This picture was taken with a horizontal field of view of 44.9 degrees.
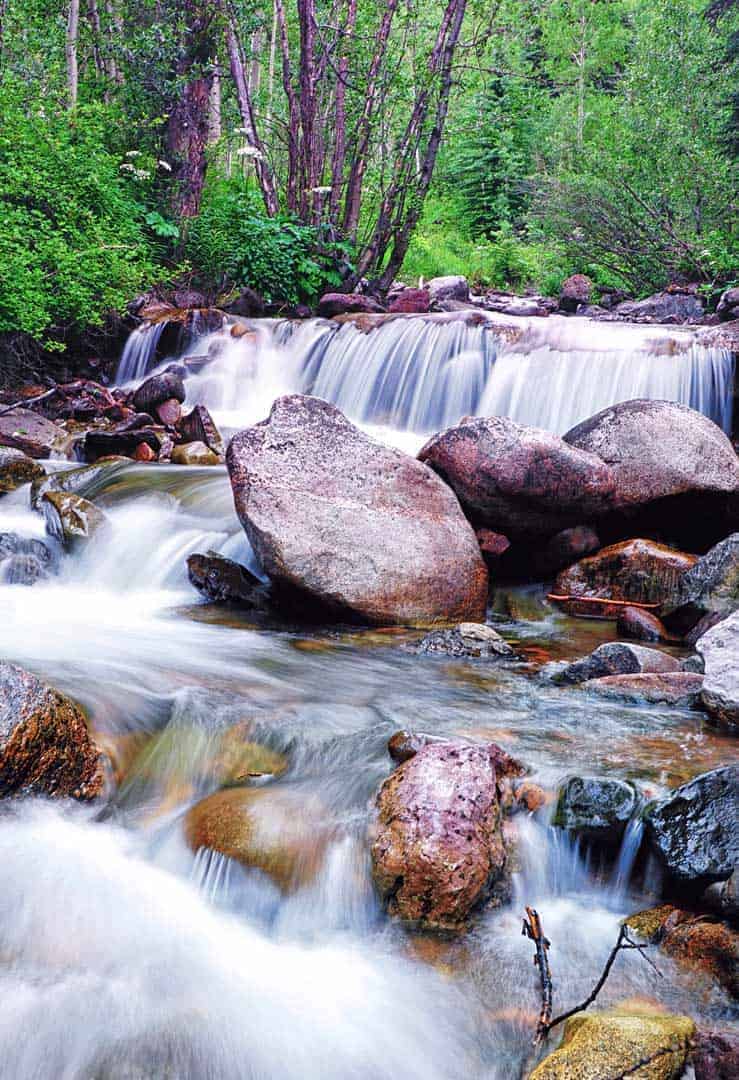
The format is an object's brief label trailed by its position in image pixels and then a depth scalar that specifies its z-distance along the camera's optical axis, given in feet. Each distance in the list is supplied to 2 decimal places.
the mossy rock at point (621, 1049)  7.61
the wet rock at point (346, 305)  47.52
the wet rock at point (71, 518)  24.84
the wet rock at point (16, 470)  28.89
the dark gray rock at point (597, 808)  11.51
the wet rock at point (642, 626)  20.39
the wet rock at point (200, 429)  34.22
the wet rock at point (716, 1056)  7.63
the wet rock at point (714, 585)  20.11
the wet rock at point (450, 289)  58.89
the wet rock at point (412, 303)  47.26
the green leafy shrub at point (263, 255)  50.62
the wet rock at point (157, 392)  36.83
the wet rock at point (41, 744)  11.74
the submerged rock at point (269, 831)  11.23
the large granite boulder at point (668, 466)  23.50
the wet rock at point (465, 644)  18.99
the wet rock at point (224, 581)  22.26
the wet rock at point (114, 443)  32.42
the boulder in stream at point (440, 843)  10.37
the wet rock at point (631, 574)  22.09
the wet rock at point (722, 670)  14.43
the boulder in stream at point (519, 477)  22.71
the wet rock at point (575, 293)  59.11
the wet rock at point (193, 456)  31.86
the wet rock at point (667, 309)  50.08
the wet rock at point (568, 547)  23.63
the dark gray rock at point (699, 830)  10.24
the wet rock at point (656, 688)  15.61
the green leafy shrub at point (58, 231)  35.24
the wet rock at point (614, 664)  17.12
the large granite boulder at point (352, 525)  20.31
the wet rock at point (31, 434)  33.24
